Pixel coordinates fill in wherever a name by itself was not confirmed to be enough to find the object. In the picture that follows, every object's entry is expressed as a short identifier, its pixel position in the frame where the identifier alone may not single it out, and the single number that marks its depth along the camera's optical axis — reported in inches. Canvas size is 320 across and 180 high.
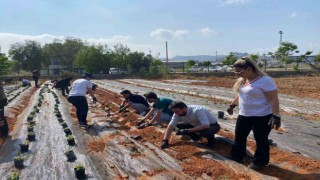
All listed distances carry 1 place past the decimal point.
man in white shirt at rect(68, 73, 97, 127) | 247.8
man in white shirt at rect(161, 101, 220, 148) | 160.6
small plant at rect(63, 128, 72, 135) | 221.9
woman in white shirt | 117.7
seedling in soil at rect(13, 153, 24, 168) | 158.3
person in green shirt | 205.2
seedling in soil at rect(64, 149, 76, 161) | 165.1
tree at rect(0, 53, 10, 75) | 1066.4
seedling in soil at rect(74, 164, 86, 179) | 138.2
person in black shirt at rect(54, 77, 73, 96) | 508.0
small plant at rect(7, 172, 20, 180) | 131.9
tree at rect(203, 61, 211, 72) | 1259.3
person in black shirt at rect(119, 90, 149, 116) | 278.1
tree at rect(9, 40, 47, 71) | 1673.7
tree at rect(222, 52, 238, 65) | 1232.2
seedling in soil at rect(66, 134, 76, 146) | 195.9
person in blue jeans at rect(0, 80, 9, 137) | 223.5
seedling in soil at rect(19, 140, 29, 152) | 185.8
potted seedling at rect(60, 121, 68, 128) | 250.2
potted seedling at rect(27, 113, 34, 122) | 280.3
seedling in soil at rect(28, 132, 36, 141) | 209.8
